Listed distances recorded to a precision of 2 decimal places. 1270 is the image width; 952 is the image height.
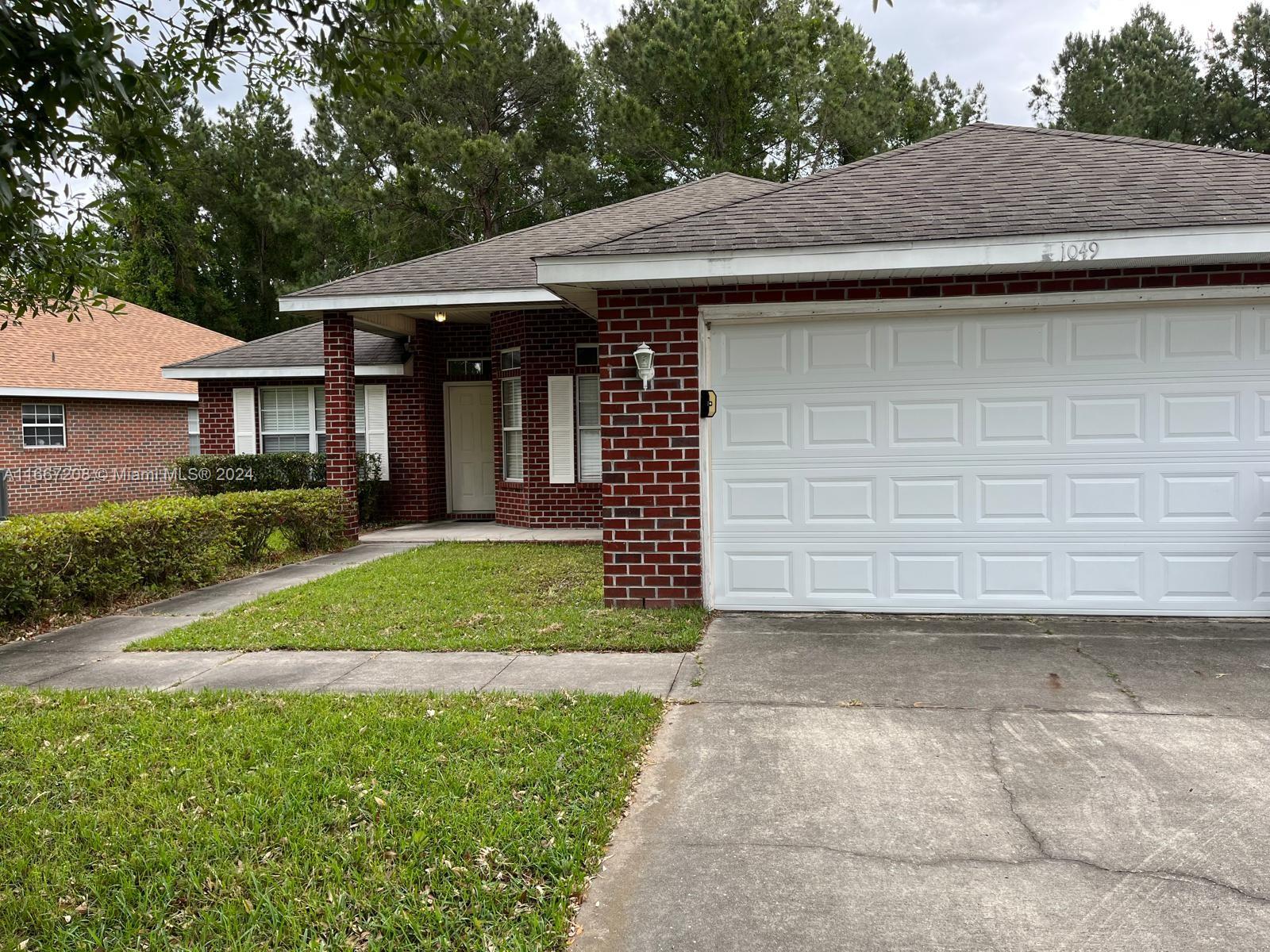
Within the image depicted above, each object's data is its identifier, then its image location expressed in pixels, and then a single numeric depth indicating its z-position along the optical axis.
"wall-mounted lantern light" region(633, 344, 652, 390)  6.72
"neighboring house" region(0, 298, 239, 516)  17.78
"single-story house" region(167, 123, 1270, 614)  6.34
